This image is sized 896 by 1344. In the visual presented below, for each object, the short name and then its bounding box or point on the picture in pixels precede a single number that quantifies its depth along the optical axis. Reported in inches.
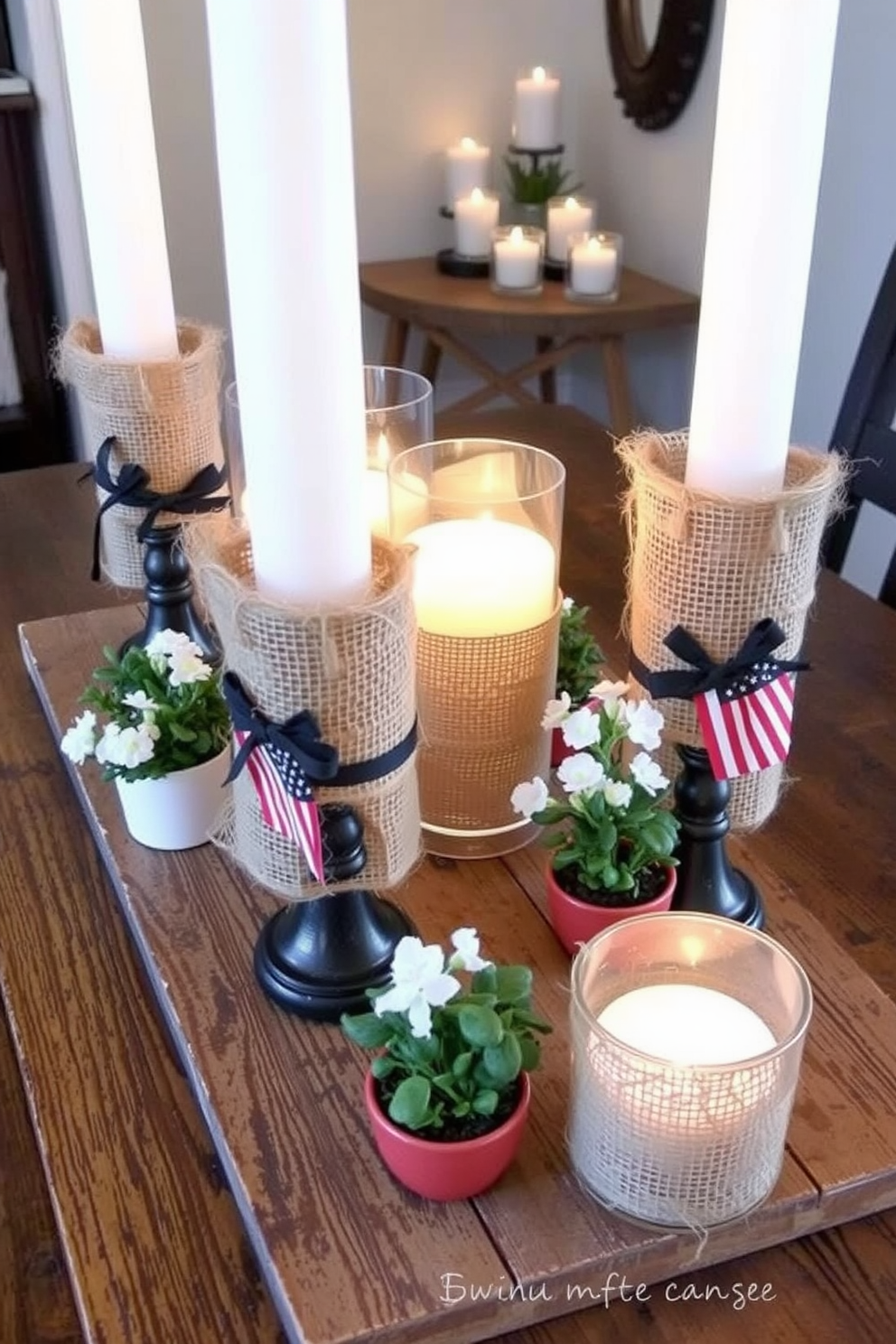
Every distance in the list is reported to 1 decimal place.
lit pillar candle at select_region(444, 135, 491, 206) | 100.9
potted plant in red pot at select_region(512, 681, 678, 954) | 25.2
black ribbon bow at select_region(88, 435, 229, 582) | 33.8
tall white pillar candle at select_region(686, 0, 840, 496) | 21.2
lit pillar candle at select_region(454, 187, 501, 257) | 96.0
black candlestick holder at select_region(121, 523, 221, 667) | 35.3
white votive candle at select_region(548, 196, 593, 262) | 94.3
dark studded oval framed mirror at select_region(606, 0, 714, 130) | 89.3
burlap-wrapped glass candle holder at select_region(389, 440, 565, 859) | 28.6
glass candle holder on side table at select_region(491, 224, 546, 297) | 91.3
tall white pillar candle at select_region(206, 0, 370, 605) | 18.5
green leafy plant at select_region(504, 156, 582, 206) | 102.7
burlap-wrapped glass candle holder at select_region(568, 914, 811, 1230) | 20.6
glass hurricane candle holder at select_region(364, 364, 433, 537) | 34.5
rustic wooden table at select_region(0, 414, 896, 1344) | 21.0
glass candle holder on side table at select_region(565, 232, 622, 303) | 89.4
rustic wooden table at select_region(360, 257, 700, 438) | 90.2
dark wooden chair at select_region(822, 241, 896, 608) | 49.4
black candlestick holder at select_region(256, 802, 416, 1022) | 25.6
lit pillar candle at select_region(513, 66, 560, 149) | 97.7
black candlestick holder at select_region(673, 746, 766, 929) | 26.7
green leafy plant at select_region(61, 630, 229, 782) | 29.1
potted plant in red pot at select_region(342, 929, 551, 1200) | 20.3
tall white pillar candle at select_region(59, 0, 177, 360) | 30.7
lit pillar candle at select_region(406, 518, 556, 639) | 28.7
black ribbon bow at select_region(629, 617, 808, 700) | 24.5
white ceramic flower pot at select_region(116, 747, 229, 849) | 30.0
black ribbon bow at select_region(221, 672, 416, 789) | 22.4
